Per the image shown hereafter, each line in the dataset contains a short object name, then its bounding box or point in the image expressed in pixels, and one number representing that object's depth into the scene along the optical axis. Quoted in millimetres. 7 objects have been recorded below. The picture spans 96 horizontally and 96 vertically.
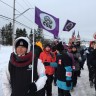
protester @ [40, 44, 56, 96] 3154
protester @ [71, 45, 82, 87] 4083
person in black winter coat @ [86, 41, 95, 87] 4249
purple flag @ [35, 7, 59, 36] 2539
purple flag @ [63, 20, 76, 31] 6681
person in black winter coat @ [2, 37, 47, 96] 1562
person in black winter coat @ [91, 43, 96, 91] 3411
